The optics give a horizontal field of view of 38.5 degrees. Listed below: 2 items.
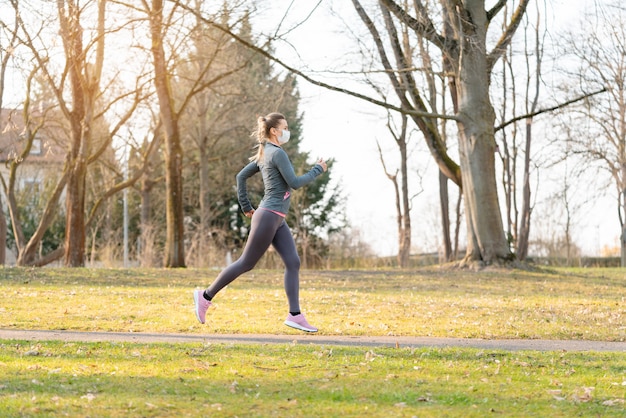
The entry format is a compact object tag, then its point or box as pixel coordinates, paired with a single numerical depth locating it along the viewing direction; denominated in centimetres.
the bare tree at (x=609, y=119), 3403
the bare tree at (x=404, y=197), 3344
